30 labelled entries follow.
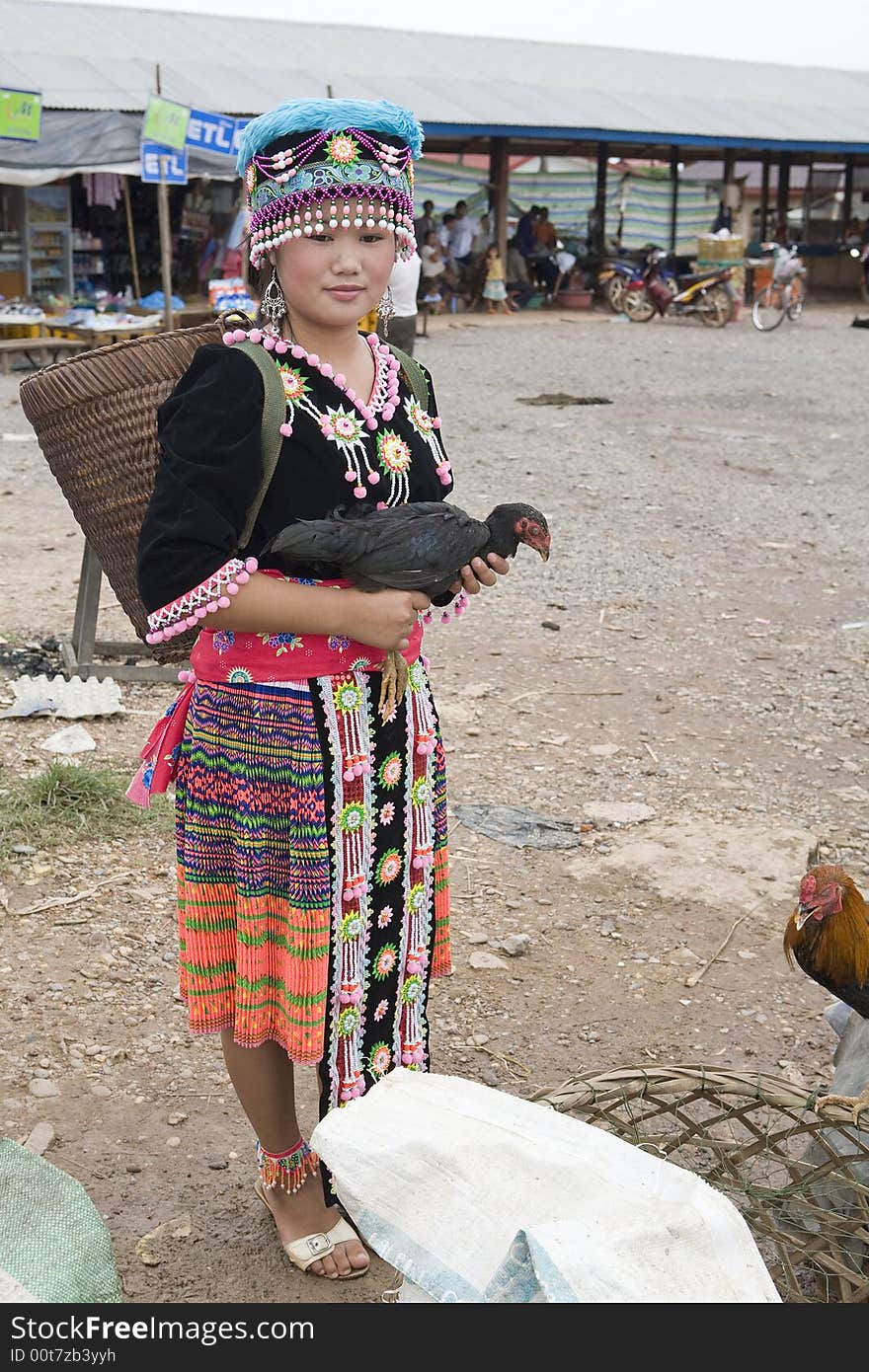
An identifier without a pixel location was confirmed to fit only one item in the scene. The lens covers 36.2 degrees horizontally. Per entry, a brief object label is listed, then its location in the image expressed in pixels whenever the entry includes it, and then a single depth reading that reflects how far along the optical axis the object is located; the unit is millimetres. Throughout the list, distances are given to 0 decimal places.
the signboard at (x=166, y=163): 11602
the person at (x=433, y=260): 20234
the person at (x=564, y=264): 22891
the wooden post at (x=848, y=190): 25516
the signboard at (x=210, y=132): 11961
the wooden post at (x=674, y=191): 24156
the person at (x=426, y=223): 20172
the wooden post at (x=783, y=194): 24891
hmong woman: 1935
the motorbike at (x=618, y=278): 21234
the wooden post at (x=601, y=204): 23188
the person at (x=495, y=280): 21094
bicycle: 19938
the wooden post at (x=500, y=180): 21250
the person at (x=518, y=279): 22312
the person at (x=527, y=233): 23031
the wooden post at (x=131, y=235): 15959
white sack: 1393
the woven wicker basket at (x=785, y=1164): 2049
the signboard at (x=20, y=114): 11625
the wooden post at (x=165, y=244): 10742
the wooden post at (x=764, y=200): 24766
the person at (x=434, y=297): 19228
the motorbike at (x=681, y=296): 20125
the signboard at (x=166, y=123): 11305
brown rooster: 2445
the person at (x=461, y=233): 21297
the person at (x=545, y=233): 23203
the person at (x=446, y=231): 20922
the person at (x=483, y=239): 21891
